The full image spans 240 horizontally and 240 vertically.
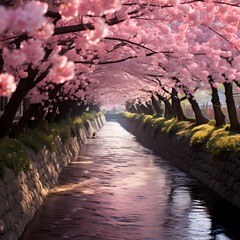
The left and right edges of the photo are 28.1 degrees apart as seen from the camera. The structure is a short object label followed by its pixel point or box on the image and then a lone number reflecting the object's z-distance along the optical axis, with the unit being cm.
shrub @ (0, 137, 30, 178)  1189
